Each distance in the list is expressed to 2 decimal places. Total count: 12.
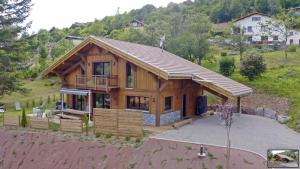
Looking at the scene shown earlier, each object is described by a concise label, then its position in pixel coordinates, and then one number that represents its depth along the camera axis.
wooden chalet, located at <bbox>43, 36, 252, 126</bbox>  19.81
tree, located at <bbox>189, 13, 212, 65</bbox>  34.97
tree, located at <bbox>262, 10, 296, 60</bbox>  37.72
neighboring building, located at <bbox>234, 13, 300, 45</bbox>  46.06
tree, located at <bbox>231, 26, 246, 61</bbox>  38.72
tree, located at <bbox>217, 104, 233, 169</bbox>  13.44
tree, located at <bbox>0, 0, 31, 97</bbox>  29.70
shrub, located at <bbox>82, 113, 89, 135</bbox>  18.35
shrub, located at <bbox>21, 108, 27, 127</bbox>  20.64
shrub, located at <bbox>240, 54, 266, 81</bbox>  29.55
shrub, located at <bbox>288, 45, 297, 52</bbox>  41.09
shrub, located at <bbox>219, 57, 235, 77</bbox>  31.67
